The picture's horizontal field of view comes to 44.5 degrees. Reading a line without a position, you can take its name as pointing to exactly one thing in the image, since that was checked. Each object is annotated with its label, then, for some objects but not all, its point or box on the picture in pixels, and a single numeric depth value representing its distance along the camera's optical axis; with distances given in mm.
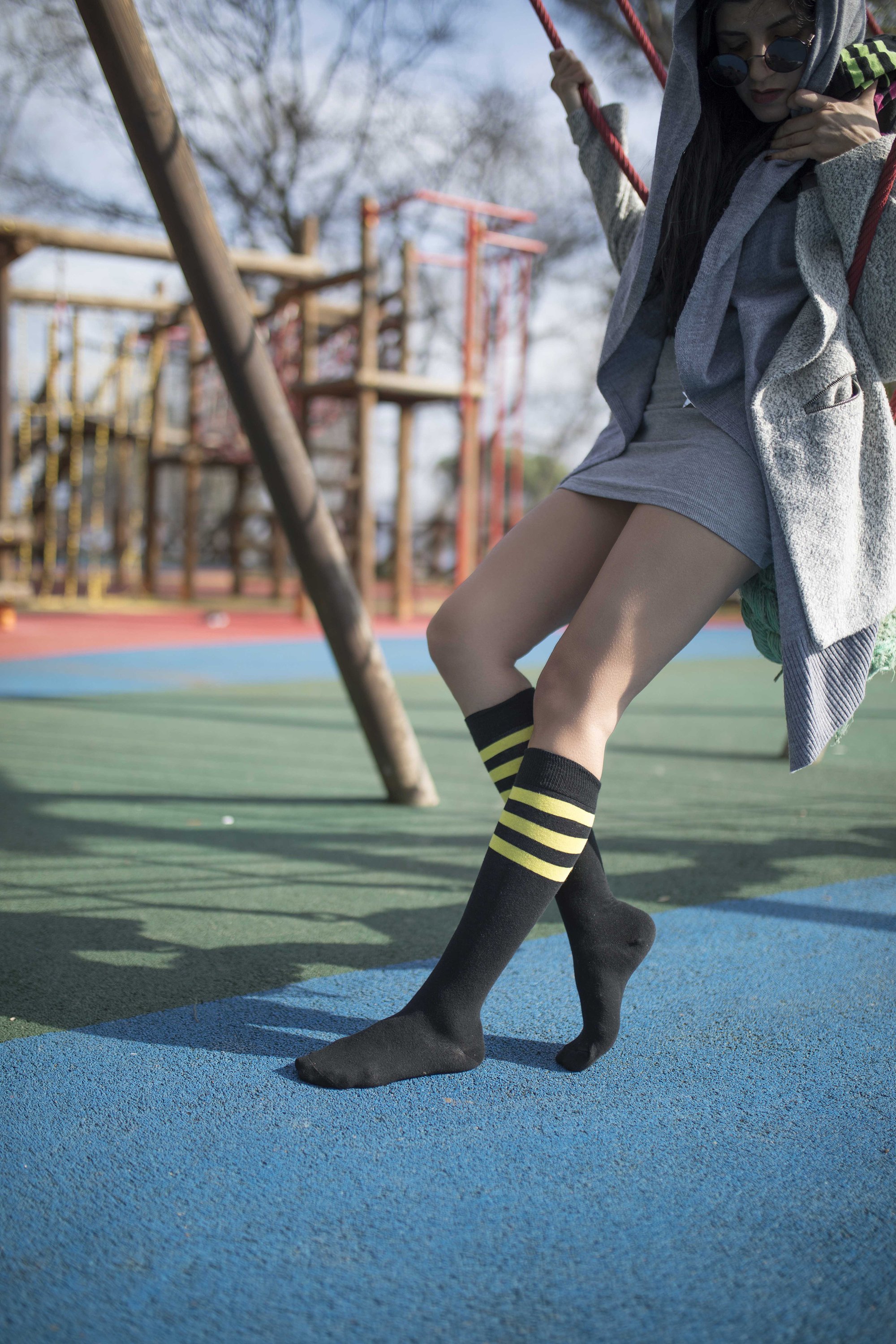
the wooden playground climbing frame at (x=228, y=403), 8922
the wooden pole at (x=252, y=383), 2494
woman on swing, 1314
